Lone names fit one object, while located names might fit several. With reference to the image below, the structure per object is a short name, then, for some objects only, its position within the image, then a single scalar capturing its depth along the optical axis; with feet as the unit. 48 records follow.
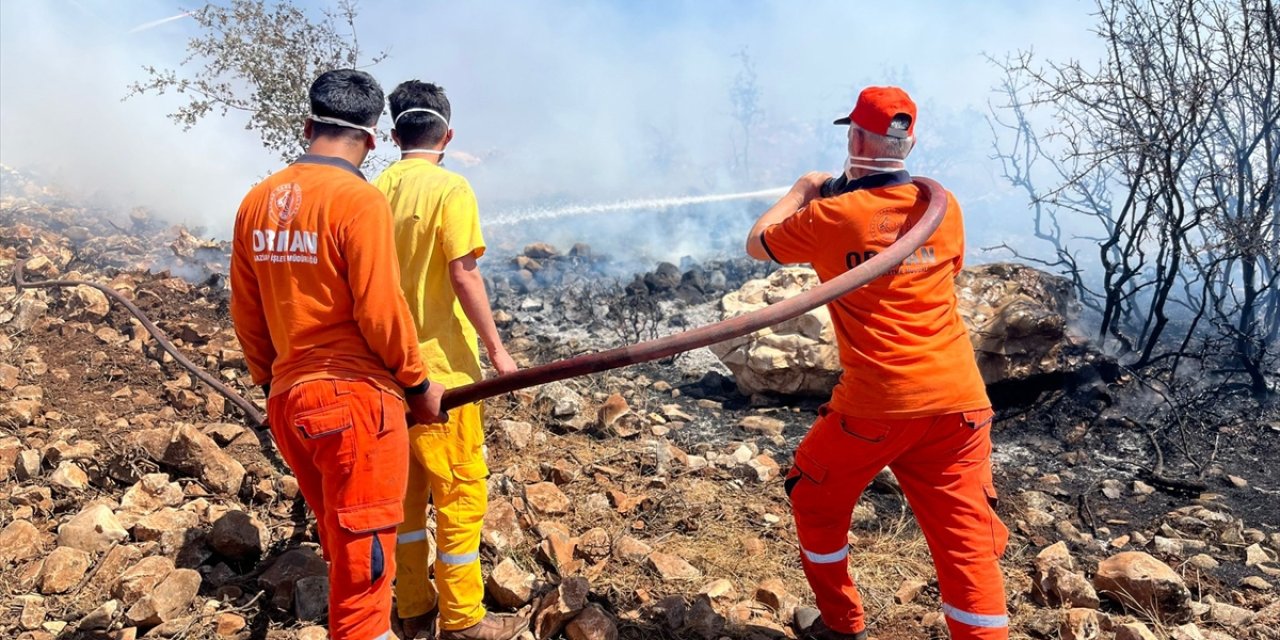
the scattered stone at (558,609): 9.60
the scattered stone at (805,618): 9.95
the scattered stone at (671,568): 11.10
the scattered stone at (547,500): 12.74
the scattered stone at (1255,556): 11.84
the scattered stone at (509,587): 10.07
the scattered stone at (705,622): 9.79
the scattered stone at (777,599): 10.39
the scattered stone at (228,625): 9.45
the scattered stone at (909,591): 10.80
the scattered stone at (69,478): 12.14
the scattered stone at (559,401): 17.37
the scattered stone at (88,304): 20.06
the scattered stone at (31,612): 9.39
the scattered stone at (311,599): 9.72
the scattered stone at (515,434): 15.48
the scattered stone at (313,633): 9.26
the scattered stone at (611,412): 17.10
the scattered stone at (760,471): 15.02
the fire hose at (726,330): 7.88
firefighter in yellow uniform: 8.72
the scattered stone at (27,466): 12.42
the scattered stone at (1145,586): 9.91
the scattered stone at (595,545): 11.43
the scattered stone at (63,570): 9.99
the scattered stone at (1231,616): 10.04
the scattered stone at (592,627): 9.49
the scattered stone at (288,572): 10.03
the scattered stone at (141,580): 9.75
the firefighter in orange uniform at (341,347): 7.09
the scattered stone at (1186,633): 9.41
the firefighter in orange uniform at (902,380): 8.14
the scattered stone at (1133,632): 8.97
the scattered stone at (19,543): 10.46
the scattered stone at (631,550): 11.48
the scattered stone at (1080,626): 9.28
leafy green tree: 23.27
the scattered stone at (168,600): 9.29
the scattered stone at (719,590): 10.52
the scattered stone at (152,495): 11.72
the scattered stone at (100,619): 9.29
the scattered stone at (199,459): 12.44
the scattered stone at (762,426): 17.98
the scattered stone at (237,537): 10.76
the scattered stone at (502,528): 11.15
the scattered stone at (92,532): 10.65
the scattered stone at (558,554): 11.03
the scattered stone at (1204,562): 11.76
